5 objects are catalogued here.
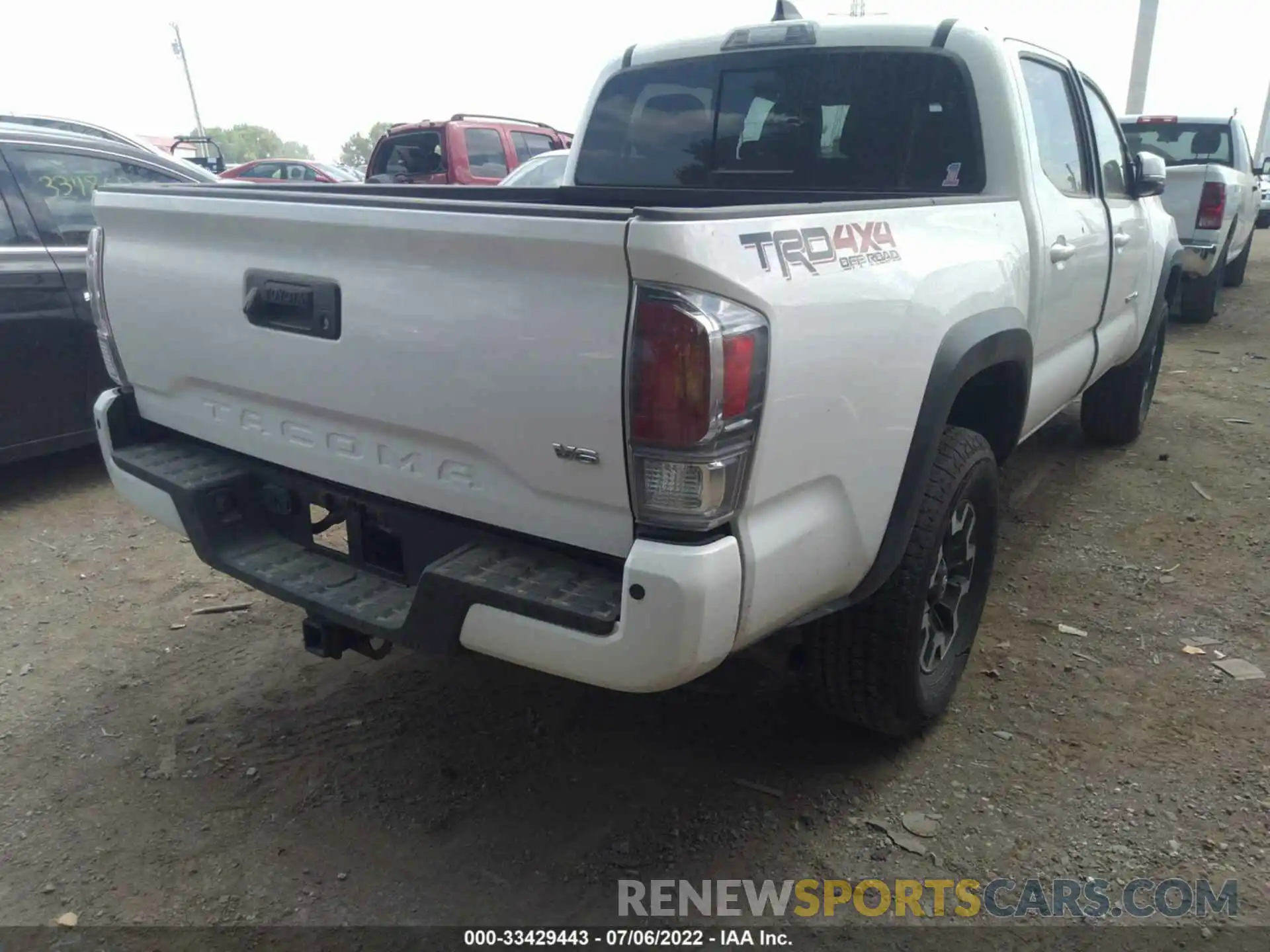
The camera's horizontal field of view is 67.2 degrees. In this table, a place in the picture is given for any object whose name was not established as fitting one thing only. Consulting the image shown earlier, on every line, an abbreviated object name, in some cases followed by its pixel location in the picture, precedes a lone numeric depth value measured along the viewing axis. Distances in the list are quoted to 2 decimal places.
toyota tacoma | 1.74
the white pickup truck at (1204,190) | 8.27
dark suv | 4.36
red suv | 10.68
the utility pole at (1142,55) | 22.77
